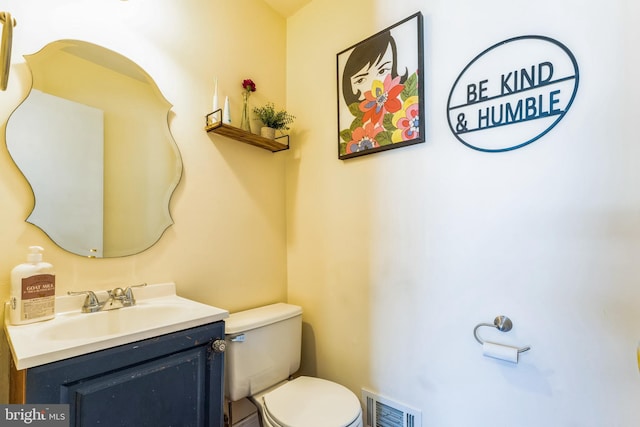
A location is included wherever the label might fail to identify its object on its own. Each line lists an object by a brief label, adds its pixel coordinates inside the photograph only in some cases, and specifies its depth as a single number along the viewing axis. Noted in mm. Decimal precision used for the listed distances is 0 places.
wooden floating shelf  1392
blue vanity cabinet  693
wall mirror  994
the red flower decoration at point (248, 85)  1565
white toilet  1136
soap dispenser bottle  875
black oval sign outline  924
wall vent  1261
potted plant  1601
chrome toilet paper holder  1028
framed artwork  1268
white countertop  693
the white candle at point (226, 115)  1402
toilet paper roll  962
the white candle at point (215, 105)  1422
